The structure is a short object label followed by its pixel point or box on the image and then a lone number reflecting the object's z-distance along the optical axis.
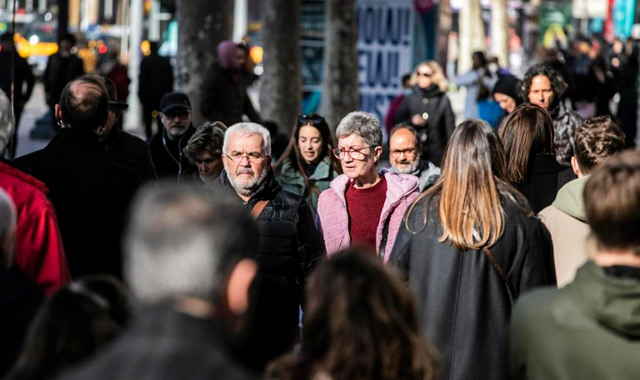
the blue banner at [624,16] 31.67
